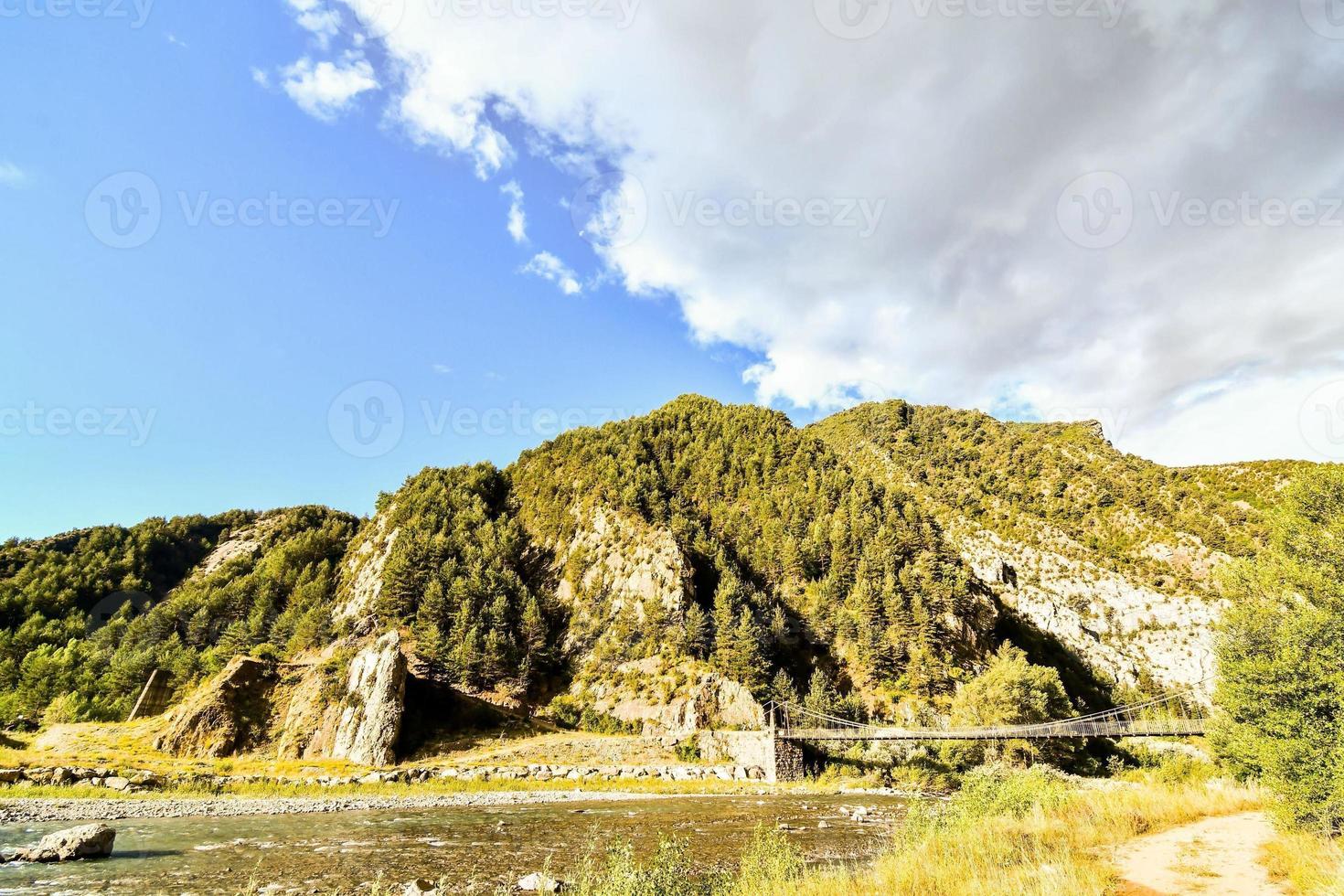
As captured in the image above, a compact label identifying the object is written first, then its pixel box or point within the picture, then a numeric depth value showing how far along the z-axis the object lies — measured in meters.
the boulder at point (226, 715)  46.24
